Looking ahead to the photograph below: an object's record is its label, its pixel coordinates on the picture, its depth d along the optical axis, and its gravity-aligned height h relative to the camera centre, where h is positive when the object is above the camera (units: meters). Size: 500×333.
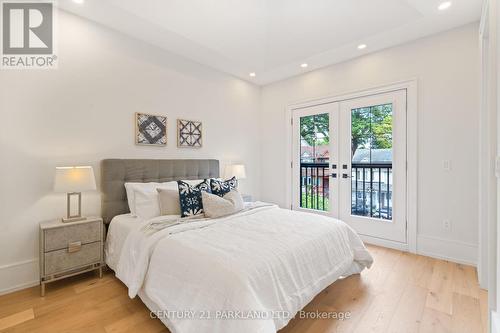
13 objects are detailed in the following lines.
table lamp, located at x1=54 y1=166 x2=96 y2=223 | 2.12 -0.15
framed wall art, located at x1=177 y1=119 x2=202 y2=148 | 3.33 +0.46
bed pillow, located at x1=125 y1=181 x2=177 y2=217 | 2.52 -0.26
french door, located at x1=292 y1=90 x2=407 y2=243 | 3.11 +0.06
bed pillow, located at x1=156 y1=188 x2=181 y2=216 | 2.43 -0.38
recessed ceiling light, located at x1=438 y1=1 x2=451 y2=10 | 2.31 +1.57
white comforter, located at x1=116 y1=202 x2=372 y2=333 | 1.29 -0.68
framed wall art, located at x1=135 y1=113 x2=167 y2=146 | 2.92 +0.45
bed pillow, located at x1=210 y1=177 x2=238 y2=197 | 2.69 -0.25
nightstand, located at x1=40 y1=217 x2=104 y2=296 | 2.06 -0.76
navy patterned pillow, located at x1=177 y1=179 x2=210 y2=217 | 2.39 -0.35
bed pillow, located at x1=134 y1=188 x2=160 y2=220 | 2.43 -0.40
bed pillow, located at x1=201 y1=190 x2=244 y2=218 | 2.39 -0.41
